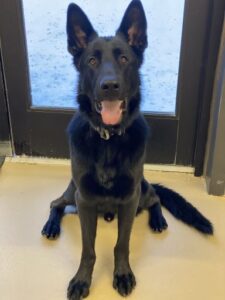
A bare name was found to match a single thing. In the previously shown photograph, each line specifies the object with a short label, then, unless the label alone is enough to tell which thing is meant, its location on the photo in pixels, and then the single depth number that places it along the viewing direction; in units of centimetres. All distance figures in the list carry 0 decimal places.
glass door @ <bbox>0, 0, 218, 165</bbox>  174
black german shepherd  117
